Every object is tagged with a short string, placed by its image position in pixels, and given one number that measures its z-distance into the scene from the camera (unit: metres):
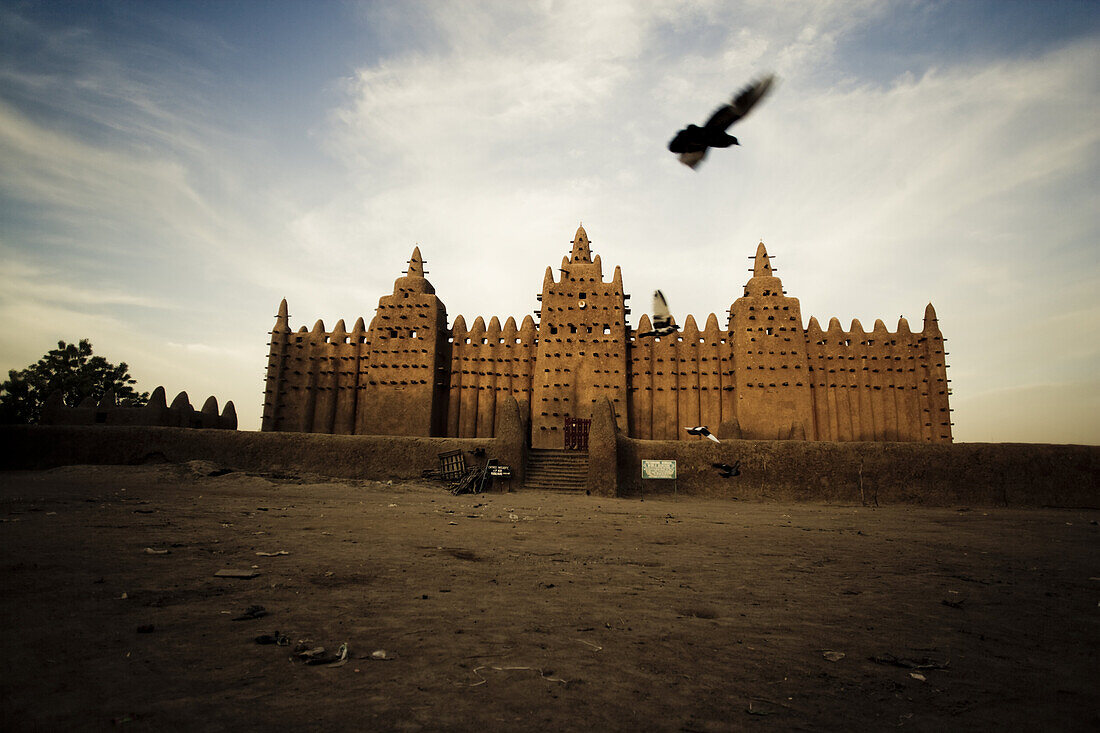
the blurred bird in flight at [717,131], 5.91
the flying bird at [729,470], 16.79
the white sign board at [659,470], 17.77
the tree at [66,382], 36.88
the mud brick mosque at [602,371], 25.70
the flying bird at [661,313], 18.30
